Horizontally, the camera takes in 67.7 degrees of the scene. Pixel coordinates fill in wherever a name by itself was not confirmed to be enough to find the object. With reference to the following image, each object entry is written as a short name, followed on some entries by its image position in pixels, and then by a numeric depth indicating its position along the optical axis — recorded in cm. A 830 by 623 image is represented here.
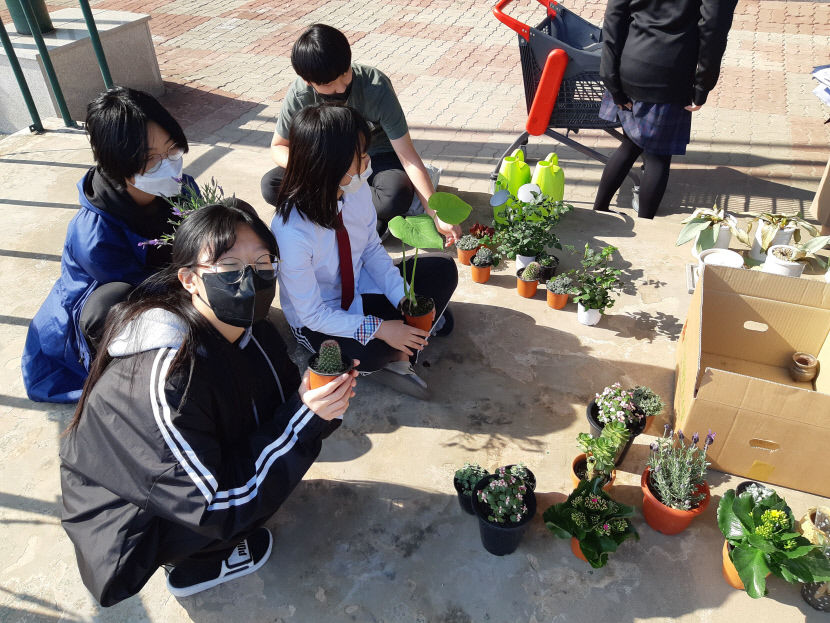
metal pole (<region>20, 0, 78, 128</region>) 473
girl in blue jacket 240
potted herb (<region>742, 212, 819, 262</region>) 338
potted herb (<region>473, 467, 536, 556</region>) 203
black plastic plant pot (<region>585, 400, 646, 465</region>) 228
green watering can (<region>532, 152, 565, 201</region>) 370
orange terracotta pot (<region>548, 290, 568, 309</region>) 316
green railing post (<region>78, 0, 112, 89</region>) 482
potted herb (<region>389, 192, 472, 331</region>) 235
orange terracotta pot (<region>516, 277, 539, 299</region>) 326
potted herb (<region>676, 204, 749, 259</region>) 341
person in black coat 319
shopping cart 378
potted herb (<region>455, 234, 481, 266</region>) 345
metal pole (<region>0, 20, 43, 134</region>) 464
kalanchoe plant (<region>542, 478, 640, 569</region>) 201
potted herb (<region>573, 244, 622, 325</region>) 300
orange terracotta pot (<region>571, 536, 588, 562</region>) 209
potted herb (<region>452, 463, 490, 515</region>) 218
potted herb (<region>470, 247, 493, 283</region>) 336
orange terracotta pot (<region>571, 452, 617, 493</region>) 222
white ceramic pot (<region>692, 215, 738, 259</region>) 342
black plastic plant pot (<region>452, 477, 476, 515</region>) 220
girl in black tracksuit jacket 162
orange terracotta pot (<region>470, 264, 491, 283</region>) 338
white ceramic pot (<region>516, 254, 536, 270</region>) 339
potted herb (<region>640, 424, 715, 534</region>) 209
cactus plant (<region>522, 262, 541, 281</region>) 324
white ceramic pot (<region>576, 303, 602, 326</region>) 306
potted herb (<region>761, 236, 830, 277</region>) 304
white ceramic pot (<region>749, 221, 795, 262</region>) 339
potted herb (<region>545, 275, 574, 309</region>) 314
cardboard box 206
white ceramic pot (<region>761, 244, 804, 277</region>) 303
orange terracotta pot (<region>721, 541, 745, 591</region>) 200
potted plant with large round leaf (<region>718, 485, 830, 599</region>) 182
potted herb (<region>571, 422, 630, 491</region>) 216
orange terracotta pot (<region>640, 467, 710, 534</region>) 209
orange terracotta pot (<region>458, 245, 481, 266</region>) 350
